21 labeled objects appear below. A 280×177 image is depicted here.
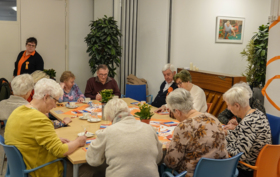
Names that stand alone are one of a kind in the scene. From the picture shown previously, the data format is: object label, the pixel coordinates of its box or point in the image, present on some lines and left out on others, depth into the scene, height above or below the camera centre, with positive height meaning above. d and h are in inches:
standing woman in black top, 253.8 -9.8
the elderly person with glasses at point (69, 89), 190.2 -24.9
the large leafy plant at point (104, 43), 268.8 +7.8
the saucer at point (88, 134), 117.3 -32.6
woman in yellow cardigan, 94.2 -26.7
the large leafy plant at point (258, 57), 237.3 -1.0
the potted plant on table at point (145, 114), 126.8 -25.9
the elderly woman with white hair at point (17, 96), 135.5 -21.4
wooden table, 96.2 -33.7
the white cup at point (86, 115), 146.0 -31.4
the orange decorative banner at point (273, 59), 155.0 -1.4
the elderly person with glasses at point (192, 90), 159.9 -19.4
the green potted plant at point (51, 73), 276.2 -21.1
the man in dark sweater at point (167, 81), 203.7 -18.9
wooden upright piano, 196.7 -20.7
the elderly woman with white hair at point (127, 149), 82.3 -27.2
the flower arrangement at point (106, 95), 148.5 -21.5
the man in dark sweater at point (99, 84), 211.2 -23.2
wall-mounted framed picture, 271.3 +24.1
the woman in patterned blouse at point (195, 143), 91.2 -27.1
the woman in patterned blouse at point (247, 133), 105.0 -27.5
